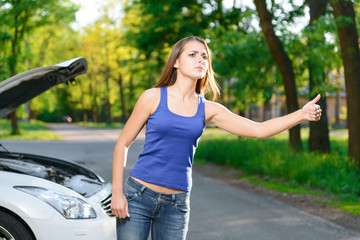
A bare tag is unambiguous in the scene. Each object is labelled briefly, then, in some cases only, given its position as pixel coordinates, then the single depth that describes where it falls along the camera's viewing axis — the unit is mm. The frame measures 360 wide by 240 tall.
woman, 2635
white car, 3834
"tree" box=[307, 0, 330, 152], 14247
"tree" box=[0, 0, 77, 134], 24344
